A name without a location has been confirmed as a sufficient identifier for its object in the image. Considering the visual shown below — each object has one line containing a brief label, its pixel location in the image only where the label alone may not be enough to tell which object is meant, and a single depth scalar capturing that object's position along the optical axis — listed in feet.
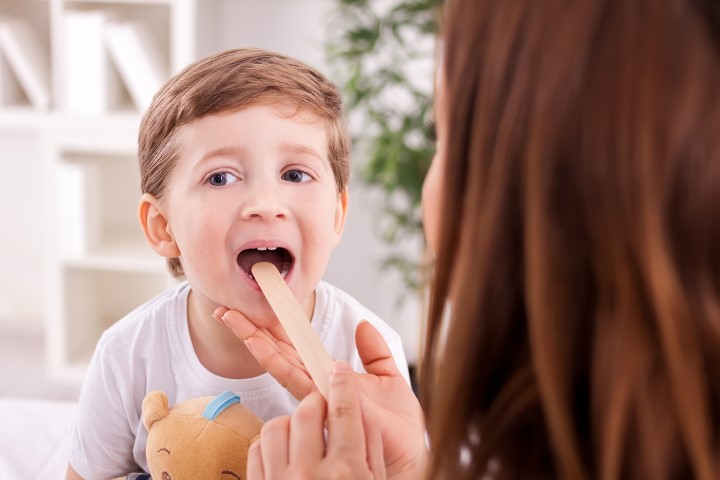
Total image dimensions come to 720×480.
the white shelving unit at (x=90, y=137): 7.20
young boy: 2.94
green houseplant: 7.15
